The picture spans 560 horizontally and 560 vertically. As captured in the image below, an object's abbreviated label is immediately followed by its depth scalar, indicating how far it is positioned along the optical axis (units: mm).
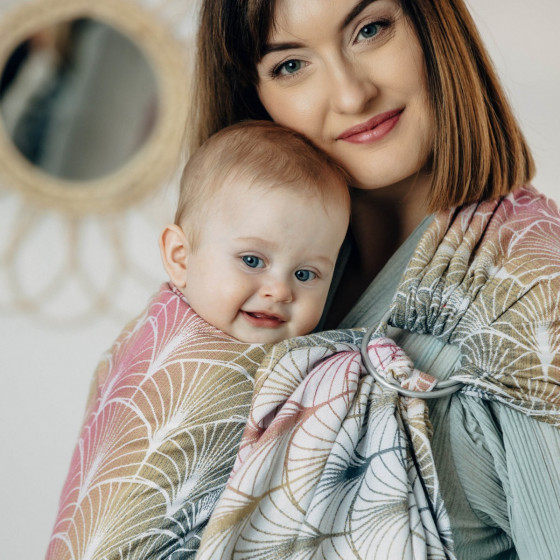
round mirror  2305
